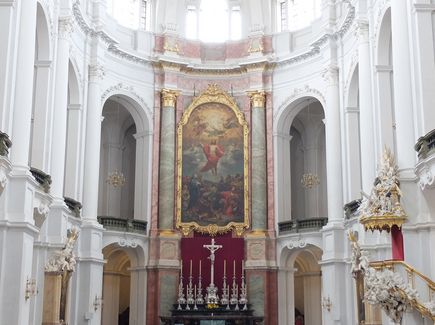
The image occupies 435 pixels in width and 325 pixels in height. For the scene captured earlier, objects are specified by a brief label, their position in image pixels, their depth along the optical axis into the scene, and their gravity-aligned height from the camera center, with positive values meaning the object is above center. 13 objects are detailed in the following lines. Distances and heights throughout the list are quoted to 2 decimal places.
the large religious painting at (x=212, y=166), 30.17 +6.23
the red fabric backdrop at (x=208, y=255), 29.19 +2.28
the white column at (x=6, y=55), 17.58 +6.35
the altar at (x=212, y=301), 27.41 +0.45
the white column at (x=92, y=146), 26.70 +6.25
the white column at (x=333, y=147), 26.91 +6.28
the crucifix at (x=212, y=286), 27.80 +1.04
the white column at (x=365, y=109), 22.78 +6.53
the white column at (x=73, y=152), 25.41 +5.67
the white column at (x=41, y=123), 21.56 +5.66
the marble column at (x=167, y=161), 29.62 +6.28
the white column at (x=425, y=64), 17.61 +6.15
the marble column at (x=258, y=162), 29.73 +6.30
